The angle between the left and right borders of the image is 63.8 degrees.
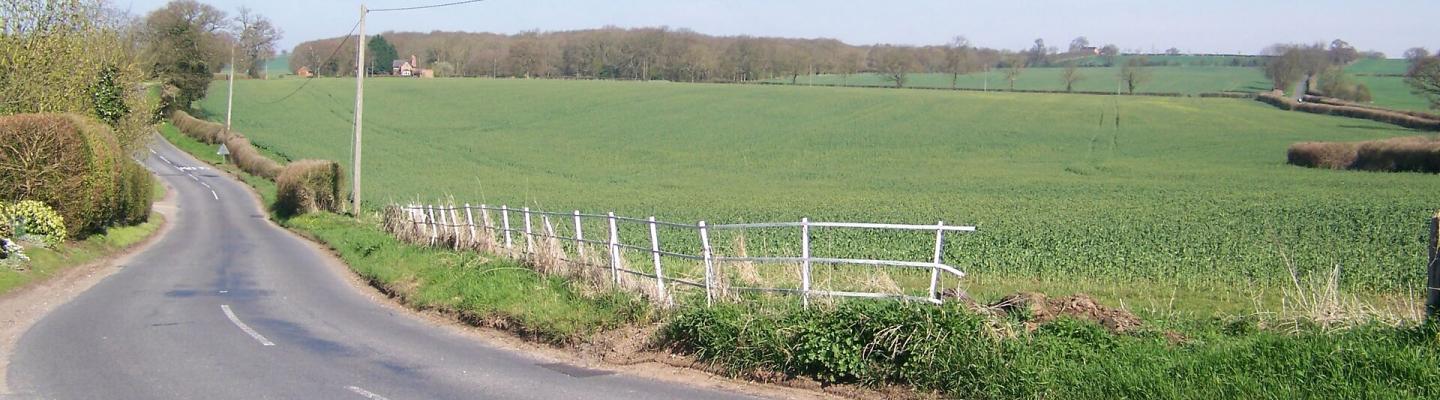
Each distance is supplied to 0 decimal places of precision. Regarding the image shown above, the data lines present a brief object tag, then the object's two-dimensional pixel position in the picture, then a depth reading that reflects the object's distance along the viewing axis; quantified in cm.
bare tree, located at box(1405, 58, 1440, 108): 6762
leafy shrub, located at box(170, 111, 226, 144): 7600
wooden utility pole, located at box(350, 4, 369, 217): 3319
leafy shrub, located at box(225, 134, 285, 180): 6169
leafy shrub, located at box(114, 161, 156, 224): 3298
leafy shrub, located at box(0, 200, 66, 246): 2108
